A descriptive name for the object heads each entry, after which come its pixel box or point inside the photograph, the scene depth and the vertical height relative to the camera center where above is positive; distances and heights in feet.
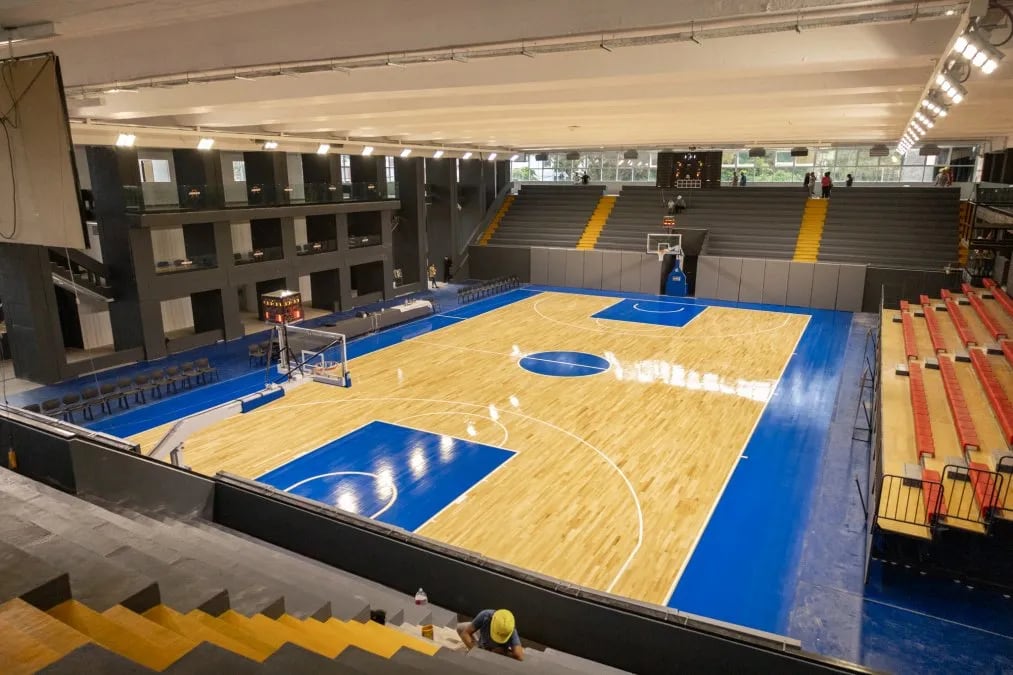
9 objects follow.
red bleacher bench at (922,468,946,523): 22.34 -11.16
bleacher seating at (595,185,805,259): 79.61 -4.92
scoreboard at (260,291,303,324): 33.06 -6.10
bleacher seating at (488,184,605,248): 90.48 -4.79
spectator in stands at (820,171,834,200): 81.57 -0.62
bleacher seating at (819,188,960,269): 71.10 -5.56
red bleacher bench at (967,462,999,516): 22.34 -11.04
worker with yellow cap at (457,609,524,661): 15.67 -10.87
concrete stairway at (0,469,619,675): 9.52 -8.75
